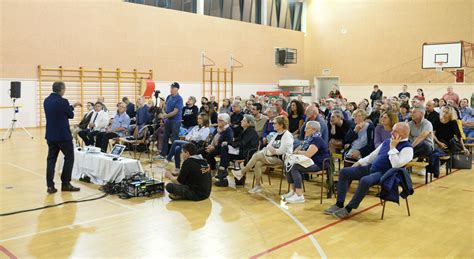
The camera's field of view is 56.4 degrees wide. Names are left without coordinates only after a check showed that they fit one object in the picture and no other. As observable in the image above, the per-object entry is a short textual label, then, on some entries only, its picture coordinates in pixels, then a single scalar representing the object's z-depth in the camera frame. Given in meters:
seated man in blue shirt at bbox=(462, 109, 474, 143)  8.60
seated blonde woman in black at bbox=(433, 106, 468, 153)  6.99
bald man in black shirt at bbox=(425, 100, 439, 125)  7.22
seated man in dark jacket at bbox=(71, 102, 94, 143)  9.05
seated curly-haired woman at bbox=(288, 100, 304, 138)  7.23
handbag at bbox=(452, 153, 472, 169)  7.55
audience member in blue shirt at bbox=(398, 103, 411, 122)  7.42
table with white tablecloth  5.89
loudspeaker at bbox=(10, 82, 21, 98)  11.94
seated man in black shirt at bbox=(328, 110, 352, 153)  6.59
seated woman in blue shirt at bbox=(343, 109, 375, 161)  5.96
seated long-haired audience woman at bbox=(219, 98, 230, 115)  10.31
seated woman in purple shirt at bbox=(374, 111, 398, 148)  5.62
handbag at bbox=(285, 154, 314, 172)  5.37
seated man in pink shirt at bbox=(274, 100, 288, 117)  7.85
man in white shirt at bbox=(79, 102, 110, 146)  8.74
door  20.98
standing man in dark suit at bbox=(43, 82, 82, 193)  5.57
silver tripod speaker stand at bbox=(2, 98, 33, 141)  11.32
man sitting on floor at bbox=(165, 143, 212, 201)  5.25
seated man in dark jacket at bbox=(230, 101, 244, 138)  7.12
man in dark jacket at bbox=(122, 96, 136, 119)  10.00
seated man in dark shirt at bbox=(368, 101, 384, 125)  8.02
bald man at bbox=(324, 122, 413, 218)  4.63
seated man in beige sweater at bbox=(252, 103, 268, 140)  7.56
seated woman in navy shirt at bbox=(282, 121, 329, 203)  5.41
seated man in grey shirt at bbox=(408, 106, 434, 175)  6.21
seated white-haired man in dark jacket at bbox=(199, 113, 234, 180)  6.62
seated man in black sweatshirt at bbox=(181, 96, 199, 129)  8.45
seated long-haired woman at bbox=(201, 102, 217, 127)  8.86
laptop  6.34
